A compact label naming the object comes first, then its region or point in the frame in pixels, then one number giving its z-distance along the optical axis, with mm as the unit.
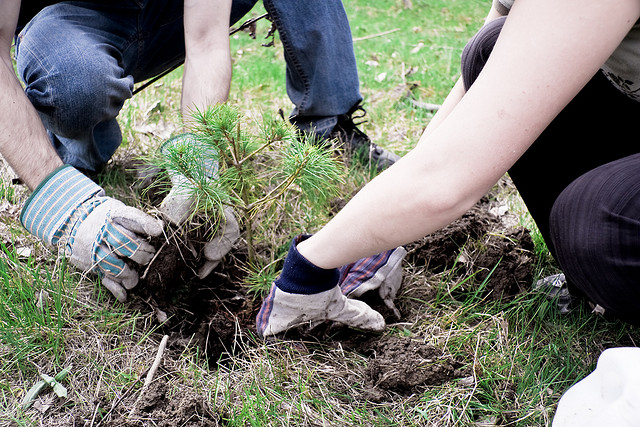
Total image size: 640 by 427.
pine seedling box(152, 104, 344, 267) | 1264
